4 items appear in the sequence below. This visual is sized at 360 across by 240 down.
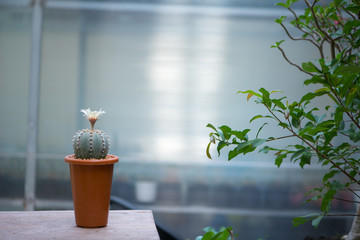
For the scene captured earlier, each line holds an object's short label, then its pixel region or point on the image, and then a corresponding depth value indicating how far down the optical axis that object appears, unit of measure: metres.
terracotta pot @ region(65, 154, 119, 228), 1.59
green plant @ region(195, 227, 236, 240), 1.84
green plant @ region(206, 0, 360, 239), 1.57
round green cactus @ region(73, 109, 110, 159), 1.59
